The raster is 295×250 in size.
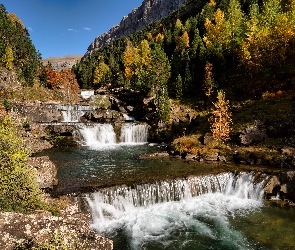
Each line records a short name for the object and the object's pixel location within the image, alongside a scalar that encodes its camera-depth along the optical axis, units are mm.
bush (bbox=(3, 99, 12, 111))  49906
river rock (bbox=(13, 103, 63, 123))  51947
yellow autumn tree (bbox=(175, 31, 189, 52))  90588
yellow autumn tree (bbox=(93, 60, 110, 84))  117312
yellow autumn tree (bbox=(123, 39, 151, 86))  85438
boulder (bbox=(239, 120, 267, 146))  36469
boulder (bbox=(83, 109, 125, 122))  57888
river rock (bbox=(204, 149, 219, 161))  33781
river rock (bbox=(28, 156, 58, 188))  22812
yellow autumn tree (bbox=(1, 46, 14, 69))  75250
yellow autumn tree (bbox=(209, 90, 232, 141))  38469
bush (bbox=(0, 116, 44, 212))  12250
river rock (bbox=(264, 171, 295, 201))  23969
